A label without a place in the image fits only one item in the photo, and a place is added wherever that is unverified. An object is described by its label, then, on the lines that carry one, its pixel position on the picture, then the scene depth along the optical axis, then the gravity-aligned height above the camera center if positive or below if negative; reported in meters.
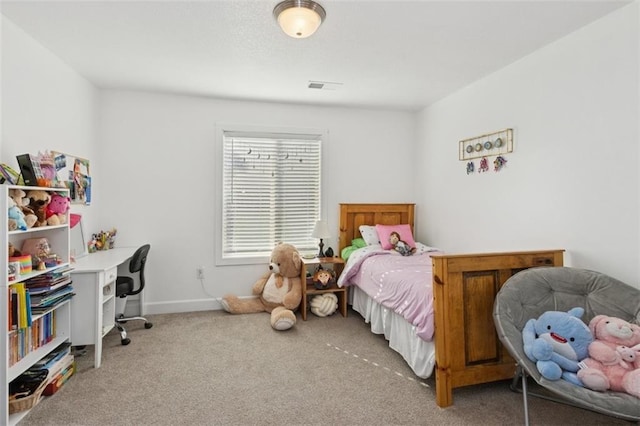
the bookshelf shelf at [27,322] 1.86 -0.70
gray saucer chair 1.89 -0.53
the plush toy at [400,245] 3.66 -0.37
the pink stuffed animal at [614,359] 1.65 -0.76
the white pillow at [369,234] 4.02 -0.26
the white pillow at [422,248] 3.78 -0.42
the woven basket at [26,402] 2.01 -1.15
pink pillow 3.87 -0.25
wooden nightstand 3.71 -0.87
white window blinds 4.05 +0.27
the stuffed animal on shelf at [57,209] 2.35 +0.03
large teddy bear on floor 3.72 -0.86
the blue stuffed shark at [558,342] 1.73 -0.71
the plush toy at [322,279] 3.83 -0.77
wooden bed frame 2.14 -0.68
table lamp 3.96 -0.21
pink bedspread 2.35 -0.60
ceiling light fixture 2.01 +1.19
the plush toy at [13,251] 2.10 -0.24
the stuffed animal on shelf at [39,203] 2.23 +0.07
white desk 2.54 -0.71
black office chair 3.09 -0.70
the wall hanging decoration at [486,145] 2.98 +0.64
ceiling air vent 3.40 +1.32
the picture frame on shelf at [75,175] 2.88 +0.35
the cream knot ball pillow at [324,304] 3.77 -1.04
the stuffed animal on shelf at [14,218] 1.94 -0.03
